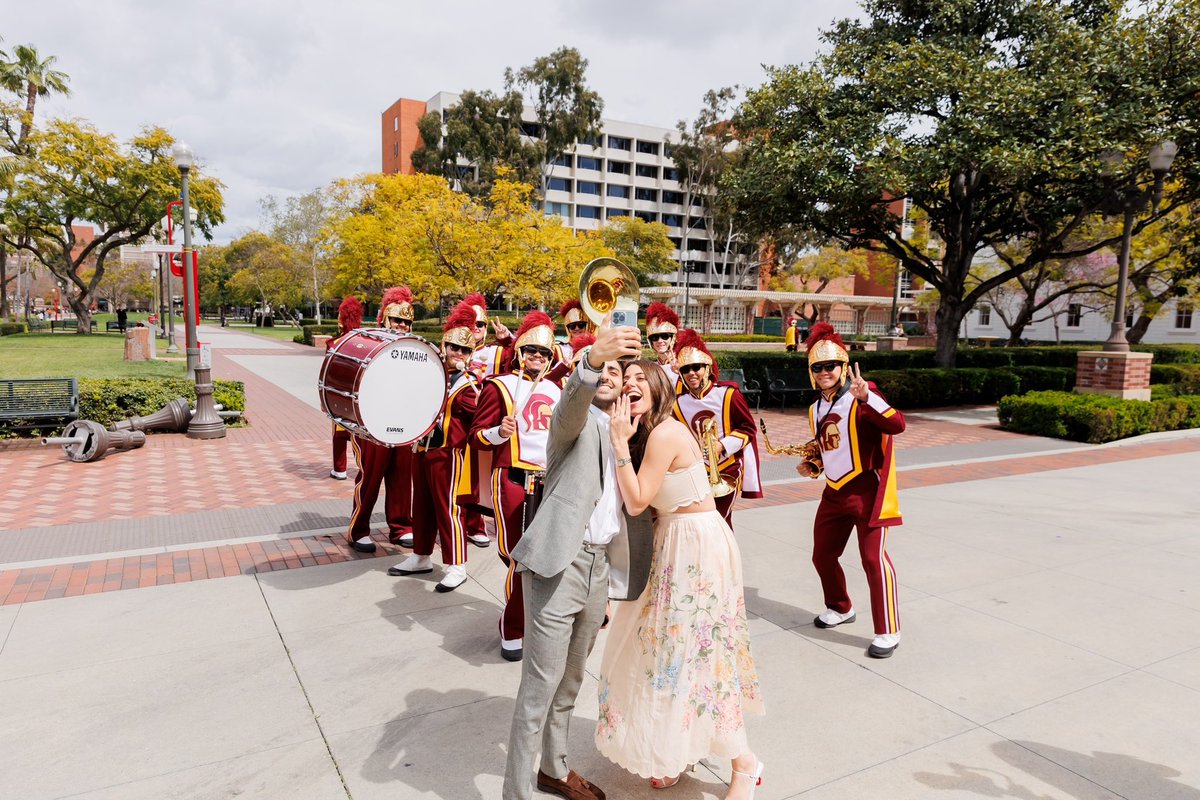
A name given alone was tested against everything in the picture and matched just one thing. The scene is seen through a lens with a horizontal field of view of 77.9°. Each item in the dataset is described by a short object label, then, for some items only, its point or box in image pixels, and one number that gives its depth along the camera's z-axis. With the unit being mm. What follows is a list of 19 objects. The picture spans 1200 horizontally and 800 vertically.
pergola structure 48719
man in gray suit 2867
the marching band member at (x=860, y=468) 4504
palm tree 30781
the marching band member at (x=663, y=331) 6387
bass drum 4859
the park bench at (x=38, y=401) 10141
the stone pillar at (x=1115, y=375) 14141
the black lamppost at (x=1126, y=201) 12227
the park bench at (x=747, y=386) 15025
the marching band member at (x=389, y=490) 6180
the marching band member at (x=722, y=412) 4961
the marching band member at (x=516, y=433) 4473
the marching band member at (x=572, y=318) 7634
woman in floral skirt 2980
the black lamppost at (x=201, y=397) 11398
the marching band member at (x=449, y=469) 5250
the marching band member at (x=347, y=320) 8172
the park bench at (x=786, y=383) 16484
